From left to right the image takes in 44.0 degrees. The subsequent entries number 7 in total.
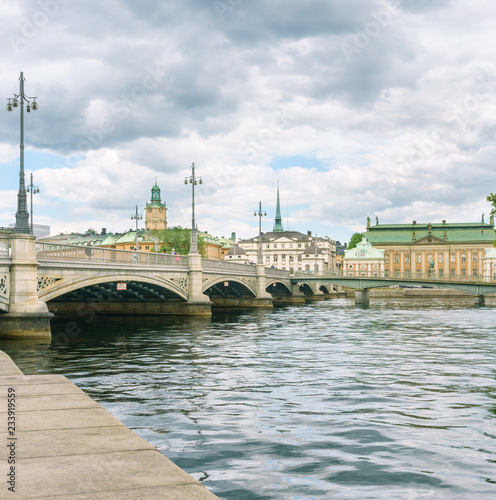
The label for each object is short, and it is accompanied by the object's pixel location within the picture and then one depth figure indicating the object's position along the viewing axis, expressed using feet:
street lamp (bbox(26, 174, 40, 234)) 186.50
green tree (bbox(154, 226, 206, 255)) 421.18
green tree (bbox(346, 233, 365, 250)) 625.70
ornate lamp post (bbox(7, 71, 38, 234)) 89.45
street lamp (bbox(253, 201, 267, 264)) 244.30
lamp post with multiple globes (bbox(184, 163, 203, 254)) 160.44
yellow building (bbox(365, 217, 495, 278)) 613.52
